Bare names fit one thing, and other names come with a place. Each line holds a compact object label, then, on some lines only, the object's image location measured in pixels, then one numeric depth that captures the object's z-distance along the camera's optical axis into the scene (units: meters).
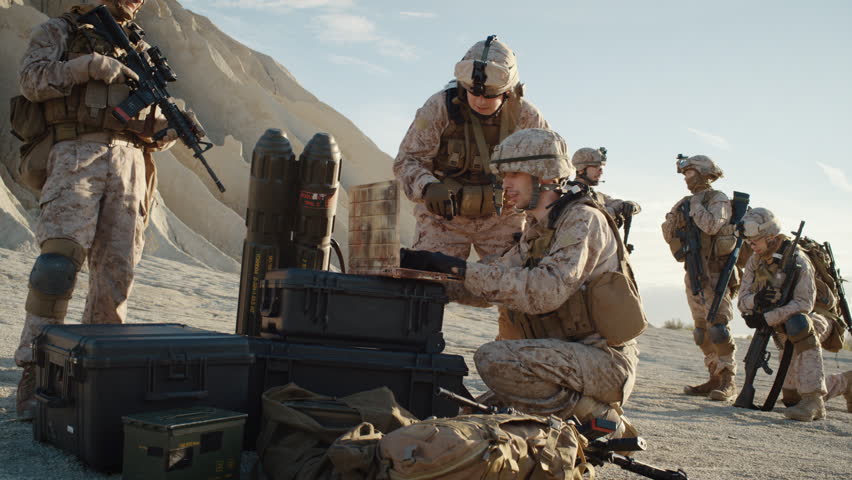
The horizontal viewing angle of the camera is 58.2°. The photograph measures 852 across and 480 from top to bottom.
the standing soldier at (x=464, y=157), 5.09
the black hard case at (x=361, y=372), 3.54
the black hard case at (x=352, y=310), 3.66
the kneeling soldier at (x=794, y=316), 6.99
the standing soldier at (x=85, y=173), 4.13
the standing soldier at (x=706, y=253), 8.01
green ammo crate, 2.72
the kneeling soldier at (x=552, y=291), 3.64
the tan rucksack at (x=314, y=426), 2.81
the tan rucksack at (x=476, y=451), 2.52
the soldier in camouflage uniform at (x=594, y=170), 7.73
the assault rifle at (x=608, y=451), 3.02
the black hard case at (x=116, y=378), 2.98
